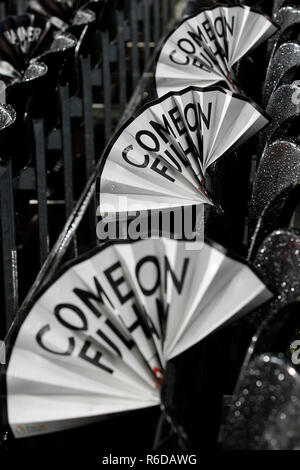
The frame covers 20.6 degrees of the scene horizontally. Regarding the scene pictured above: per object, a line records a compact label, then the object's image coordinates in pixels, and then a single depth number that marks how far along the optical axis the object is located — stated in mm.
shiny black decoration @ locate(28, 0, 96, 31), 3830
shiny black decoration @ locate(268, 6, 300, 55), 2477
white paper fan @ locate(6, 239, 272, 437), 1222
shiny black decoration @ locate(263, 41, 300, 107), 2203
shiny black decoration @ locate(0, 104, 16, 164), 2107
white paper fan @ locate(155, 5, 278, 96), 2266
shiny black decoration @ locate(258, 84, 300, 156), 1822
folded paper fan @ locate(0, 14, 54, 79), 3154
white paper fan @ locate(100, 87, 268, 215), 1660
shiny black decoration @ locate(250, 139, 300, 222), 1667
